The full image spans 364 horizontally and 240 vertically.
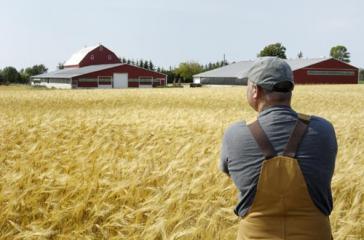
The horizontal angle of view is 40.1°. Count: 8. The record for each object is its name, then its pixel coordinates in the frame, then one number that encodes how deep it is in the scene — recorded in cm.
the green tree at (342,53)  14564
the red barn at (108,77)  7312
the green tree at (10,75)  10656
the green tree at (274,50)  12426
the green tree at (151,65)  11875
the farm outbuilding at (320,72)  7762
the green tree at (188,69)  11886
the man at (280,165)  268
